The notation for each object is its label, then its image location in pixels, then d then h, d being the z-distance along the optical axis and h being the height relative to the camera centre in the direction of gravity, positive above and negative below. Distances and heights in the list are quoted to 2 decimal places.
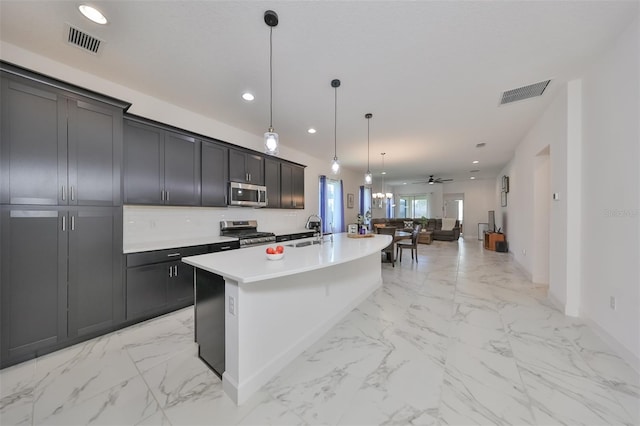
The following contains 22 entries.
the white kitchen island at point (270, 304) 1.55 -0.77
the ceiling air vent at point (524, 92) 2.81 +1.56
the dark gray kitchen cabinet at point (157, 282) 2.48 -0.82
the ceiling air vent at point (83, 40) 1.98 +1.55
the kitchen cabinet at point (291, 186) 4.85 +0.57
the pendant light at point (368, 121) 3.63 +1.54
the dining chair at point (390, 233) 5.19 -0.48
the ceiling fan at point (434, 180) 9.57 +1.45
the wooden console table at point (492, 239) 6.95 -0.84
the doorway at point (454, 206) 11.07 +0.28
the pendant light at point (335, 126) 2.71 +1.53
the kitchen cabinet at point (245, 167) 3.80 +0.78
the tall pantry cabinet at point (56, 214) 1.85 -0.02
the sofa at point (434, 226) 9.22 -0.63
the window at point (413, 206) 12.12 +0.32
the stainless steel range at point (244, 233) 3.69 -0.38
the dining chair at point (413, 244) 5.61 -0.80
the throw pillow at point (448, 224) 9.68 -0.52
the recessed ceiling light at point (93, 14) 1.73 +1.54
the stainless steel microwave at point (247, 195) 3.75 +0.30
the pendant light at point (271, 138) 2.02 +0.72
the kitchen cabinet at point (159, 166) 2.68 +0.59
